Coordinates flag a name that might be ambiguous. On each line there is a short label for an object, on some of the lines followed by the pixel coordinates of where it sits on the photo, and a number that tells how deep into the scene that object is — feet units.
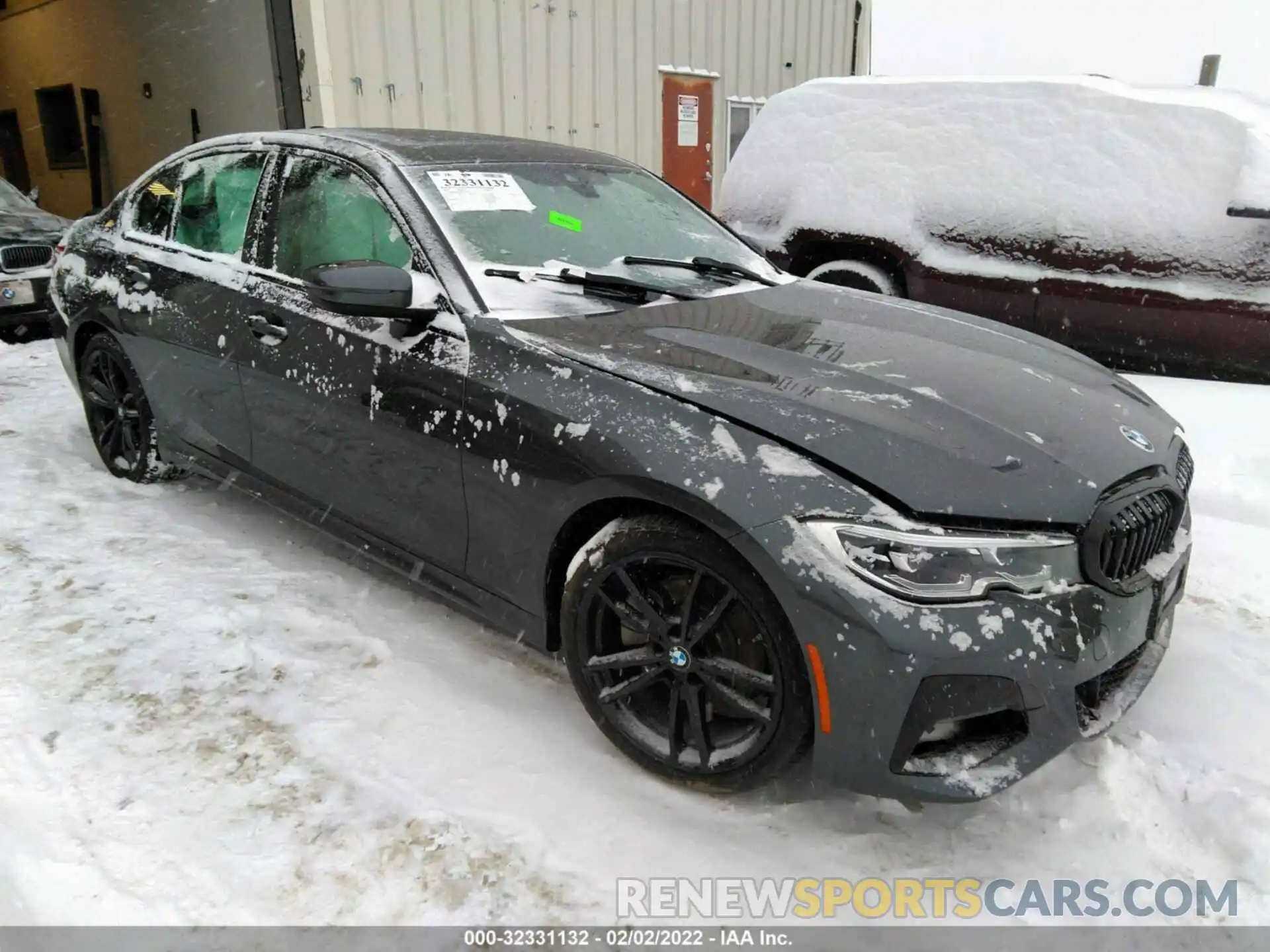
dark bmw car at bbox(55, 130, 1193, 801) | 6.52
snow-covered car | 16.92
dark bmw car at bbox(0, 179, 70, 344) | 23.36
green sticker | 10.11
